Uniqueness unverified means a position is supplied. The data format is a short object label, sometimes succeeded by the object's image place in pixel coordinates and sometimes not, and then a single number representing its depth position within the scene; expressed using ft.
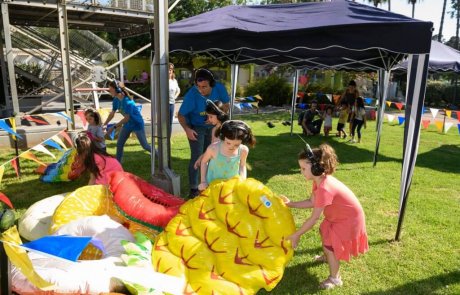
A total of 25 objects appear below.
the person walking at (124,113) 20.11
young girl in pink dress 10.23
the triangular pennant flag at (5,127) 16.58
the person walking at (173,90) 26.63
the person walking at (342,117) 34.58
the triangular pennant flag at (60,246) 6.45
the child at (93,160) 14.56
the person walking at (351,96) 33.81
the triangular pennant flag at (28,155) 14.90
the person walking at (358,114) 32.81
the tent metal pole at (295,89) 36.81
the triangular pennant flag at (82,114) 26.27
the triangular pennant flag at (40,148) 16.43
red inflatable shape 12.62
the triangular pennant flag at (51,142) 18.11
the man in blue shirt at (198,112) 15.74
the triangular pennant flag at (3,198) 8.70
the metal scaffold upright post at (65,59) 26.35
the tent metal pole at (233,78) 29.31
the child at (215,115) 13.87
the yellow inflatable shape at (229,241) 9.91
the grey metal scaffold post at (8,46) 27.84
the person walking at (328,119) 36.51
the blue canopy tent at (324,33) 13.50
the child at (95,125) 19.46
